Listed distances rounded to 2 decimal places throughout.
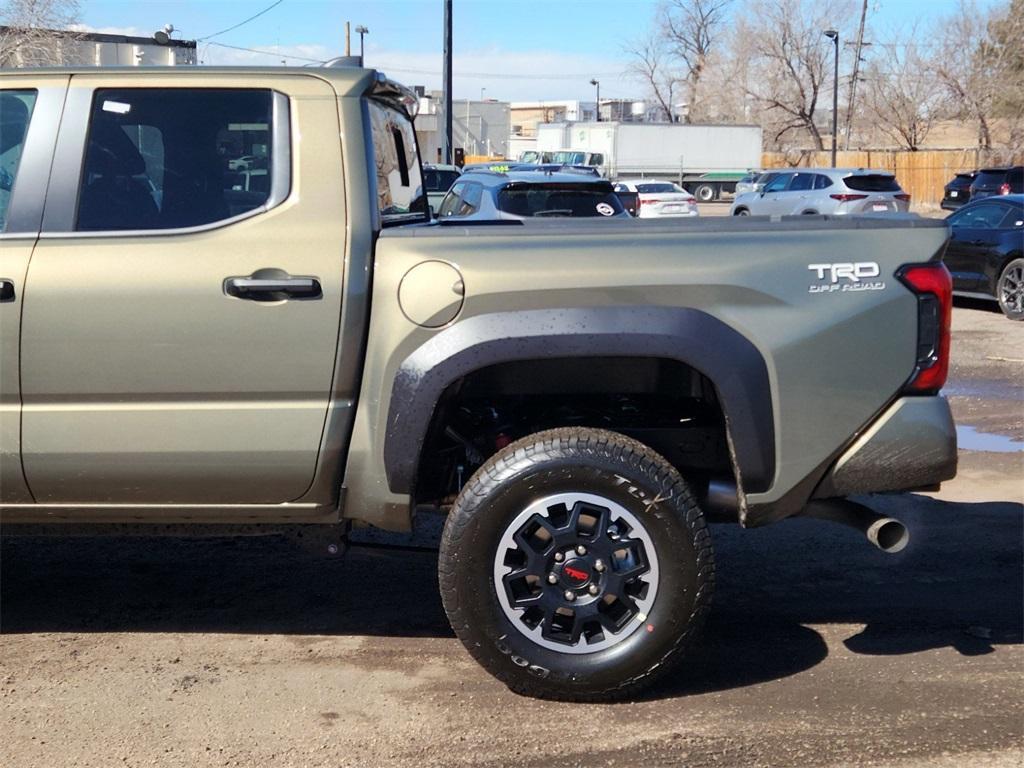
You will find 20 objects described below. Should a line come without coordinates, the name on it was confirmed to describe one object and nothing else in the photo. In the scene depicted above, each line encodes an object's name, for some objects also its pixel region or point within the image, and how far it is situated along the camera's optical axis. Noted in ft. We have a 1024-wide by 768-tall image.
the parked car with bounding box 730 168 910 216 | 88.17
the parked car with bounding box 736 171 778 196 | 102.72
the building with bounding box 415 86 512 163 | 208.85
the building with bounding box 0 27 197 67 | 79.15
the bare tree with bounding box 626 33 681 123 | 288.92
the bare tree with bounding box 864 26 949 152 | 197.77
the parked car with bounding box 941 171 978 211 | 119.94
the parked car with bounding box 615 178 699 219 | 109.91
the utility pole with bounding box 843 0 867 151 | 213.66
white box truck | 174.09
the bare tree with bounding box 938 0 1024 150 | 185.47
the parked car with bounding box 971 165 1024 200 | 104.97
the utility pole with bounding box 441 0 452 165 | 92.43
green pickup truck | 12.57
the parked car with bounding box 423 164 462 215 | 74.60
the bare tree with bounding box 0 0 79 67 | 82.07
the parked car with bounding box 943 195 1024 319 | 45.29
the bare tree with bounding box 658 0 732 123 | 286.66
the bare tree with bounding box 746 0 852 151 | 229.04
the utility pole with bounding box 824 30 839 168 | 173.95
